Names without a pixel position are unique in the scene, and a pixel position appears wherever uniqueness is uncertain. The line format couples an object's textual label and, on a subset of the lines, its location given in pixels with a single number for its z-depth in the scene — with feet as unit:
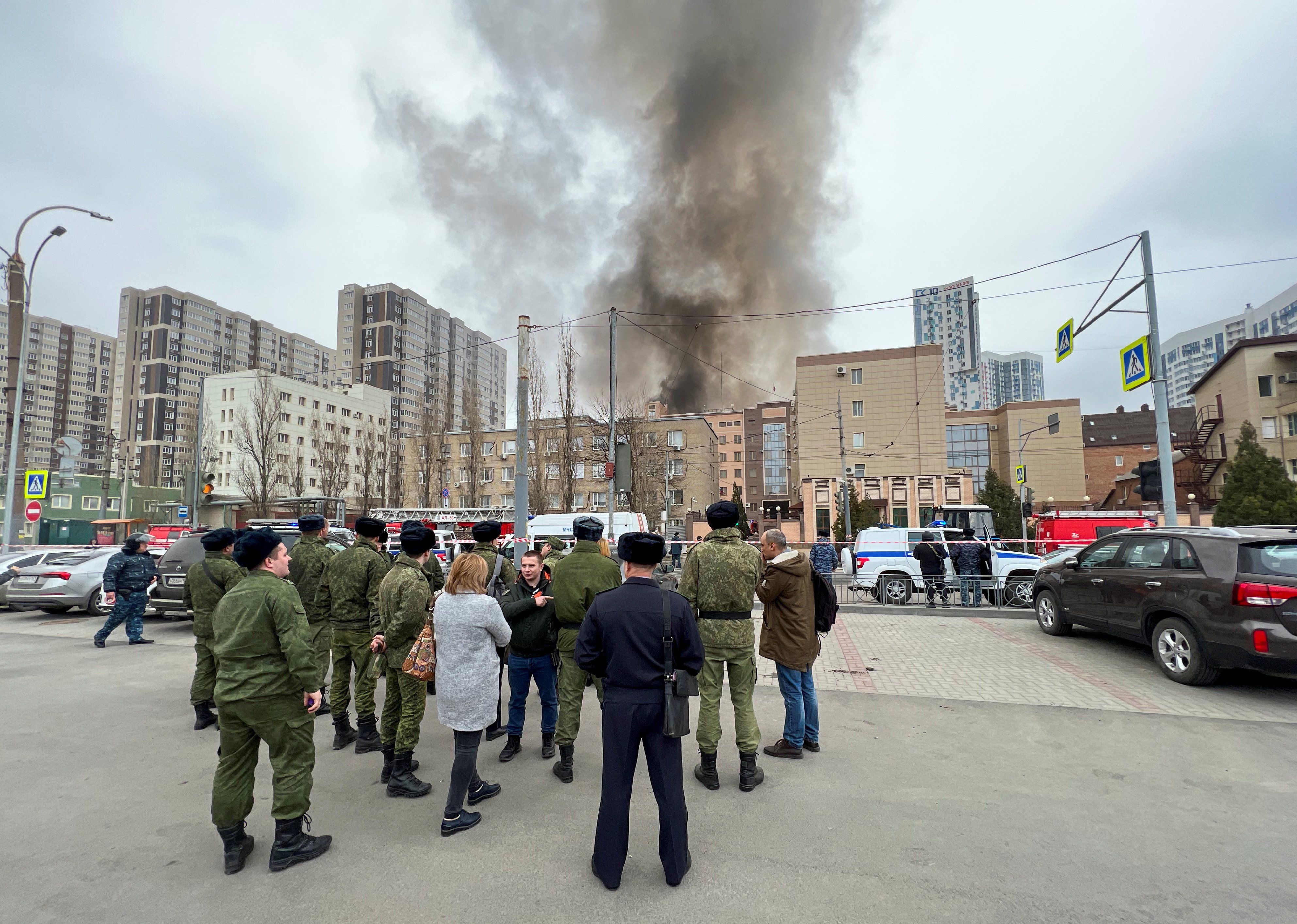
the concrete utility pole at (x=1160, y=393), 39.52
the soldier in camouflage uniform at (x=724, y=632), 14.94
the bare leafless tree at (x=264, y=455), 126.52
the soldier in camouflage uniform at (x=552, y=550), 19.42
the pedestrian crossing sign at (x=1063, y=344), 47.42
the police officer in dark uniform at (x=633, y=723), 10.56
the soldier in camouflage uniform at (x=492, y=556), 18.57
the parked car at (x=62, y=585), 41.47
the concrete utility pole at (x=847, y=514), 101.60
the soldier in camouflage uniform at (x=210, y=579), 20.77
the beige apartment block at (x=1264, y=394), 121.70
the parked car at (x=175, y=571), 35.68
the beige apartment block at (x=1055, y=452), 200.23
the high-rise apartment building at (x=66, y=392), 365.40
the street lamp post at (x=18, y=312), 56.90
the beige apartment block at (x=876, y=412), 168.14
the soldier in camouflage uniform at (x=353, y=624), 17.84
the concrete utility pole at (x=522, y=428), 32.94
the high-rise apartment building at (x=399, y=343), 354.54
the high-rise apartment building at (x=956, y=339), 513.04
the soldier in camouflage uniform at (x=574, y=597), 16.12
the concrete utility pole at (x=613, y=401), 48.98
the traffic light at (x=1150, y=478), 41.06
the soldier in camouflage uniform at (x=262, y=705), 11.25
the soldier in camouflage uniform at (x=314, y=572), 20.16
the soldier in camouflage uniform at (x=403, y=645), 14.53
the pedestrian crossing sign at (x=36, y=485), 60.39
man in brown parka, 16.51
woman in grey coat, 12.65
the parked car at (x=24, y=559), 45.03
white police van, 48.32
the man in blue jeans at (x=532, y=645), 16.83
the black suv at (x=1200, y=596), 20.70
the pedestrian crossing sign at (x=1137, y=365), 42.65
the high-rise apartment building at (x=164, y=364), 327.26
